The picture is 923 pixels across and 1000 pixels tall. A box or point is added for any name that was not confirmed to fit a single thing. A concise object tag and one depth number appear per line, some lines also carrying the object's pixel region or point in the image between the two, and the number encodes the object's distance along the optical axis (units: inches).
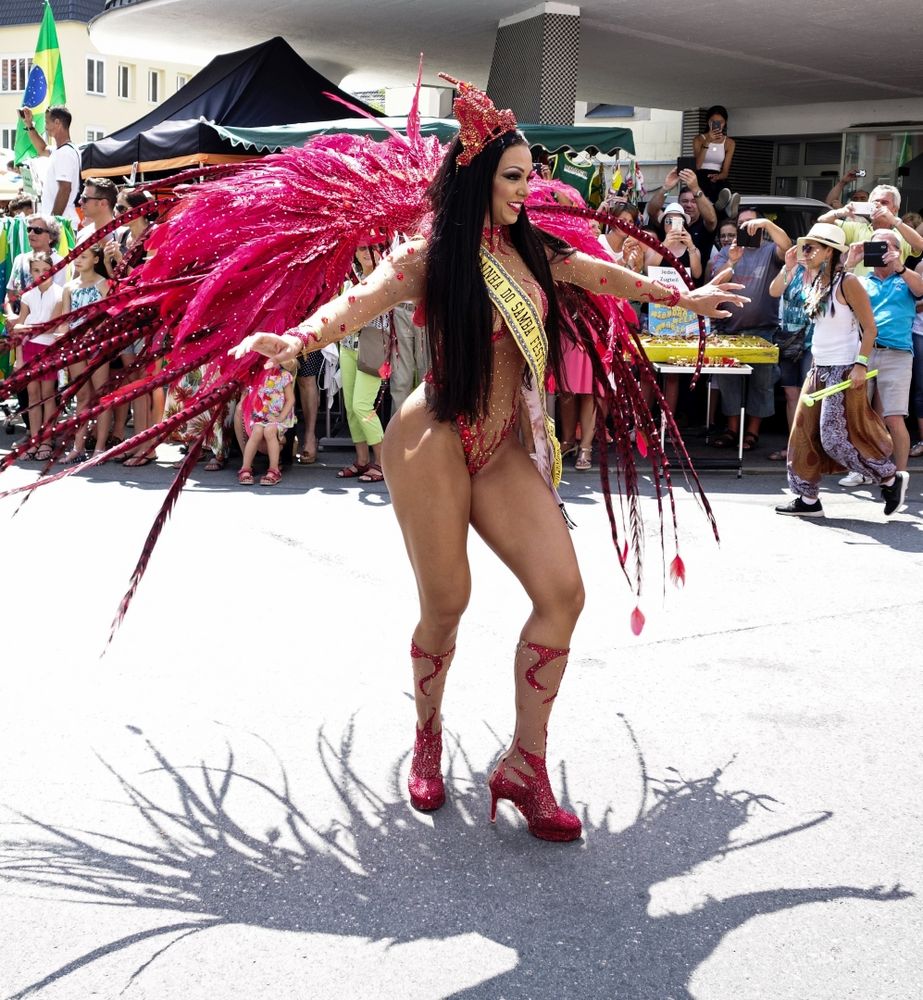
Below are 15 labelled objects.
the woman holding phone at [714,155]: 508.4
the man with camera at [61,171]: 458.9
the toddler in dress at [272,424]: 354.3
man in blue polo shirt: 345.4
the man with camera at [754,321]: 415.8
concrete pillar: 529.0
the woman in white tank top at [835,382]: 305.1
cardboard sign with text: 401.7
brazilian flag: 545.3
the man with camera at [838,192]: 537.6
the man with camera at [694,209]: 442.6
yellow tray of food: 384.5
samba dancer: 131.5
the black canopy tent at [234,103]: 469.7
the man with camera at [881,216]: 348.8
